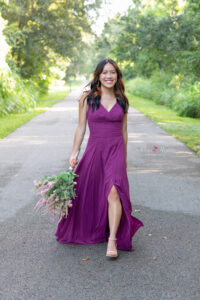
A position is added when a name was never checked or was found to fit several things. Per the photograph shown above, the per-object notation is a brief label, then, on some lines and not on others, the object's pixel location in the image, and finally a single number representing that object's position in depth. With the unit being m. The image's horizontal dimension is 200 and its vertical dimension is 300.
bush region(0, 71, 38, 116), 18.41
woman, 4.00
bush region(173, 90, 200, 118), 18.34
